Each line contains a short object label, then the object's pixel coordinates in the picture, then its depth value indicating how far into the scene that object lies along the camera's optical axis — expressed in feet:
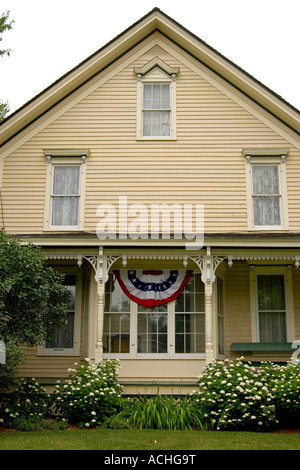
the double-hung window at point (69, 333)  46.56
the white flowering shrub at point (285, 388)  34.96
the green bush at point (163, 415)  34.63
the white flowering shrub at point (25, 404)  36.24
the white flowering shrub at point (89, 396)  35.78
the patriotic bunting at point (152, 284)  44.52
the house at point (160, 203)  43.11
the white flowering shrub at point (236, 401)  34.24
